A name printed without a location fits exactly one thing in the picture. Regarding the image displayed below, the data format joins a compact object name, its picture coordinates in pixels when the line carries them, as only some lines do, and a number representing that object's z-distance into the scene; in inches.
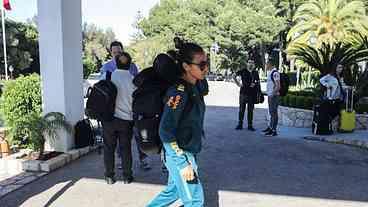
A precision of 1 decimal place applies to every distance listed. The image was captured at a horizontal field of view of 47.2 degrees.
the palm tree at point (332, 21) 1090.7
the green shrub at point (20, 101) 271.7
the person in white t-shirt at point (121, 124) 199.3
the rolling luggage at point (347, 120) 370.9
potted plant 234.7
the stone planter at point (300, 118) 390.6
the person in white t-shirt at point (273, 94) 352.2
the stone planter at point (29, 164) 230.4
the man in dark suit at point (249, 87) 375.9
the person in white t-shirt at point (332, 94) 367.5
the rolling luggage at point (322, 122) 365.7
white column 252.5
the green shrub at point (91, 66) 1508.4
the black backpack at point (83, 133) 268.8
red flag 741.3
